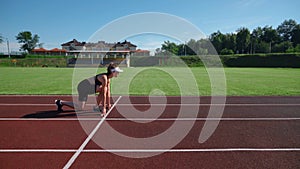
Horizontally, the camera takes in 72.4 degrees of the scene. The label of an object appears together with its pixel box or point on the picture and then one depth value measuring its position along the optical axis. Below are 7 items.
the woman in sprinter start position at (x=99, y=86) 5.72
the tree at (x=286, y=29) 85.54
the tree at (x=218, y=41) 80.06
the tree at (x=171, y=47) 66.07
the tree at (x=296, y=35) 79.75
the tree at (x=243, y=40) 76.69
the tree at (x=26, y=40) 88.69
